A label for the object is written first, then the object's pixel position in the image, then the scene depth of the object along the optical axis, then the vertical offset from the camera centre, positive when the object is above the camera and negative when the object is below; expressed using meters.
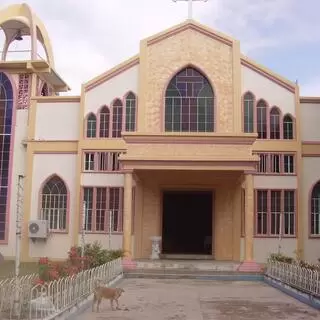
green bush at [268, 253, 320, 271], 11.29 -1.44
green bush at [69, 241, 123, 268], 11.34 -1.32
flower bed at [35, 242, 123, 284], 7.55 -1.24
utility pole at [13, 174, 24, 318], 6.30 -1.35
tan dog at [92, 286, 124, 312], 7.85 -1.58
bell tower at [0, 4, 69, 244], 16.43 +4.11
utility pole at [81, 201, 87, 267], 15.59 -0.14
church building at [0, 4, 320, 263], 15.66 +2.28
